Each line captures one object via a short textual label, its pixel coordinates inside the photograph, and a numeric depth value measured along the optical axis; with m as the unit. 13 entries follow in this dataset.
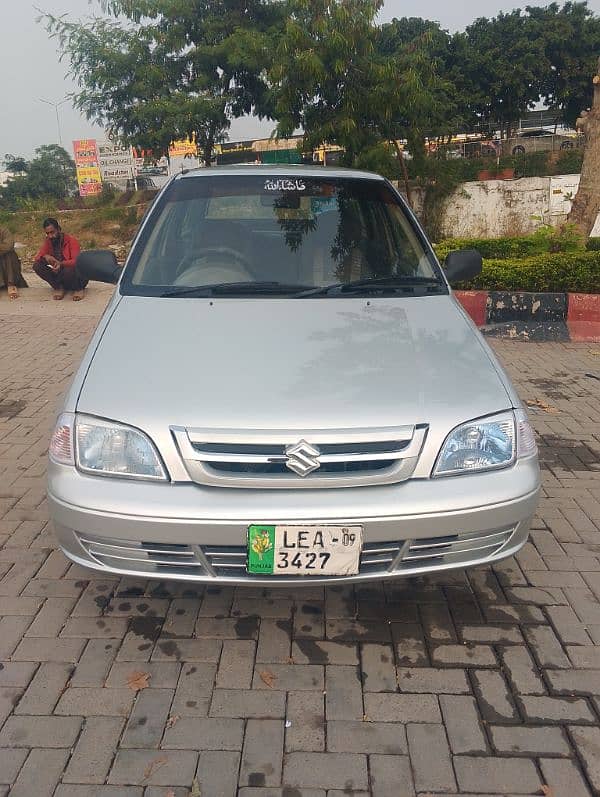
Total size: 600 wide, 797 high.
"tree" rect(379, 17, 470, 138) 34.25
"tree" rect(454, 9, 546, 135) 35.53
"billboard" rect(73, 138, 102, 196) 33.19
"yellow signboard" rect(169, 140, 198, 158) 17.94
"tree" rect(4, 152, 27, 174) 51.75
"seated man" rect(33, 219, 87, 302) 8.65
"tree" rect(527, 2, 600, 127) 36.22
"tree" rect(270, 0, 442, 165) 8.84
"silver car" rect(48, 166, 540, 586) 2.03
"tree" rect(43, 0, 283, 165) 15.30
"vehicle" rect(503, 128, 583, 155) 30.75
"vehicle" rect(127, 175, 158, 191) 34.16
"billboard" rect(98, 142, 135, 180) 37.25
